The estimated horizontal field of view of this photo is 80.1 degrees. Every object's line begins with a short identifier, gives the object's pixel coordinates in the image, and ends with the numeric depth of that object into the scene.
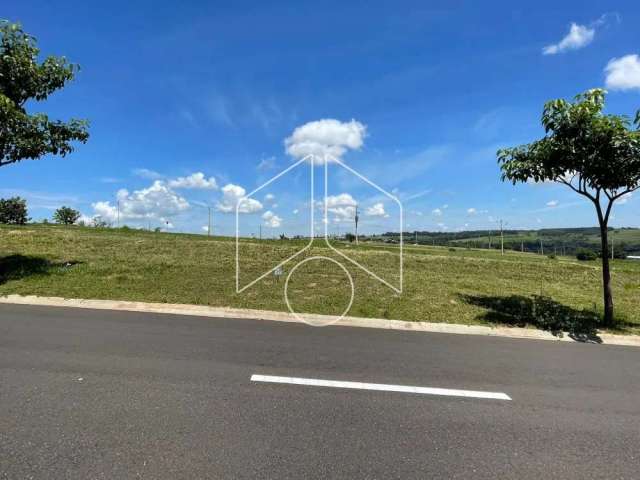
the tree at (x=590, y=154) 7.47
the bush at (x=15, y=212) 34.77
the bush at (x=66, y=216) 45.75
